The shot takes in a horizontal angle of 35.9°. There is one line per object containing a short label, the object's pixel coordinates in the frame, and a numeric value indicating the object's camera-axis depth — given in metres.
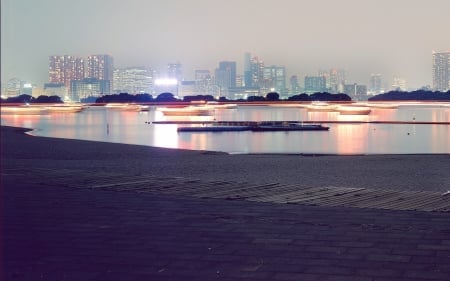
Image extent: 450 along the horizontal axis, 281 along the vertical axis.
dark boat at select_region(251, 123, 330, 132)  39.88
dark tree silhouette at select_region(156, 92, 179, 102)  144.00
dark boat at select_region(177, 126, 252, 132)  39.19
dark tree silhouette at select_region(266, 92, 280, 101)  148.71
